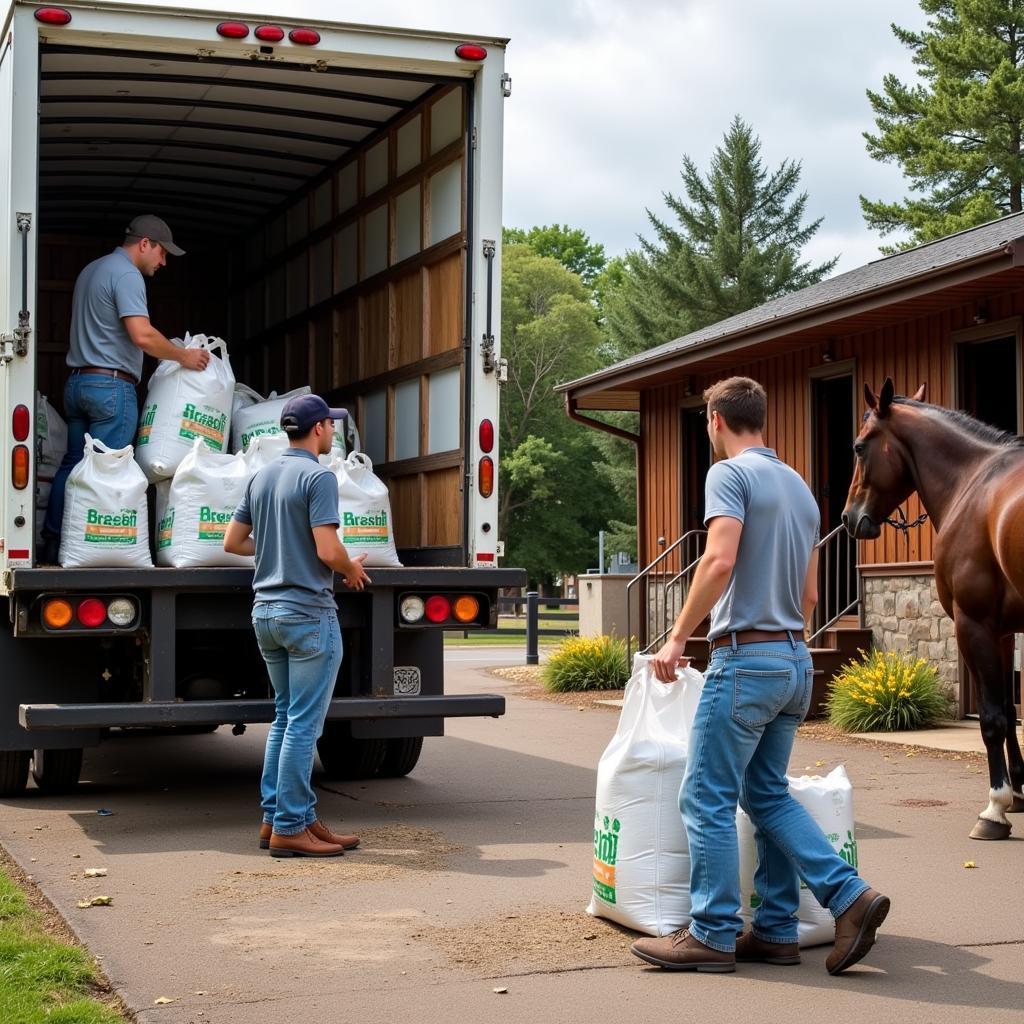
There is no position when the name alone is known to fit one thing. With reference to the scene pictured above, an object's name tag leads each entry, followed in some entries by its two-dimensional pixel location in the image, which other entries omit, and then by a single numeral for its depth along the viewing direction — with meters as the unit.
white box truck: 7.62
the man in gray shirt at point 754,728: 4.85
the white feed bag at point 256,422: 8.93
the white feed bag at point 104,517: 7.71
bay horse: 7.65
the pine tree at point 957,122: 37.34
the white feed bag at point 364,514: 8.34
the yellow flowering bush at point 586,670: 17.22
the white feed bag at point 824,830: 5.22
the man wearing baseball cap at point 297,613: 6.88
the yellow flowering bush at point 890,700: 12.39
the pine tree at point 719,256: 48.34
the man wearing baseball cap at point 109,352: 8.48
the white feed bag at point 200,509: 7.91
